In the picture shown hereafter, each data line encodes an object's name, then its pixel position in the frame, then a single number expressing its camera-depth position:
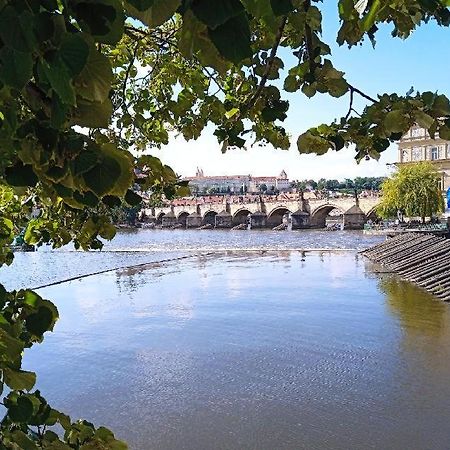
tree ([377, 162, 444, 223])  57.25
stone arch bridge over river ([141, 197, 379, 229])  83.00
